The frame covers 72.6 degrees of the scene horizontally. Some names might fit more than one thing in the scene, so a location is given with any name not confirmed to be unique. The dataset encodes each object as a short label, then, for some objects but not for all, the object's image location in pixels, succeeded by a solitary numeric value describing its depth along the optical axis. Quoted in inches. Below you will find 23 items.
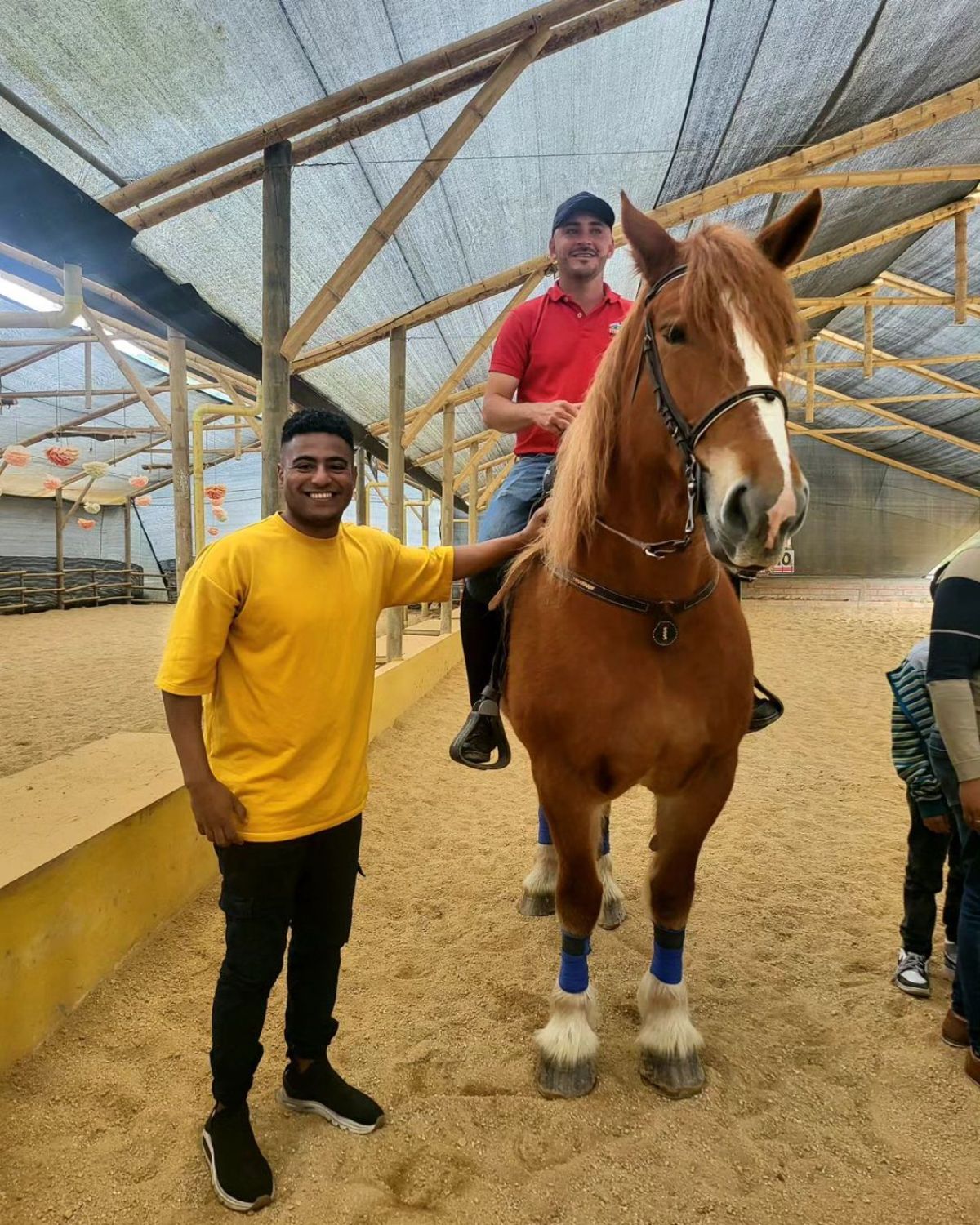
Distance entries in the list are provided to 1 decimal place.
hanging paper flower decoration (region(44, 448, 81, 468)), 395.5
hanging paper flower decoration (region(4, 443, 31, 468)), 420.5
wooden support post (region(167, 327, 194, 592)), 181.0
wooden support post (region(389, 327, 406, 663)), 201.5
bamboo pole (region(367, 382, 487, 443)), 285.7
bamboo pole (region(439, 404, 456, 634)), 290.2
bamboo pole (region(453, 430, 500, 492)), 392.5
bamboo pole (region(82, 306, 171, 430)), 196.9
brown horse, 45.6
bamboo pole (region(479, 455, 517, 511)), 617.9
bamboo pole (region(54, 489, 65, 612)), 564.7
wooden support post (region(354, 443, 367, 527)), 319.0
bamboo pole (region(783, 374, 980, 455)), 570.9
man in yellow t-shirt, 51.7
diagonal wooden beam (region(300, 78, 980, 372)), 177.9
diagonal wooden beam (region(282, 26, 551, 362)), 109.8
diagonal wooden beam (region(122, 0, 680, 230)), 107.7
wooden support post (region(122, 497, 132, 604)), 655.3
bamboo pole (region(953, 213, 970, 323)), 275.4
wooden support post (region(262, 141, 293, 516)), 109.3
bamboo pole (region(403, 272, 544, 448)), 203.5
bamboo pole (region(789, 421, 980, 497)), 773.9
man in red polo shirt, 79.0
